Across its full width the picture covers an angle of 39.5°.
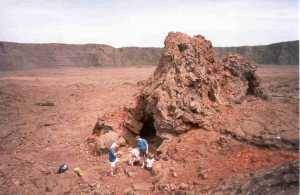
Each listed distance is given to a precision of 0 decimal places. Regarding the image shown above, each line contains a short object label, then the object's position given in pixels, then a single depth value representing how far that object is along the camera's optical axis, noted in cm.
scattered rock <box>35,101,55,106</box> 2668
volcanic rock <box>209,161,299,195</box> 779
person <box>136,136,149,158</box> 1350
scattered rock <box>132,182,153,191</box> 1170
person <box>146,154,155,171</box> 1284
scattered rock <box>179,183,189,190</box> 1103
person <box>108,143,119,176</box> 1332
